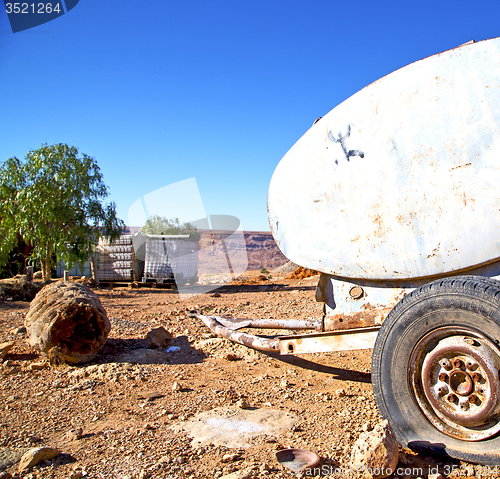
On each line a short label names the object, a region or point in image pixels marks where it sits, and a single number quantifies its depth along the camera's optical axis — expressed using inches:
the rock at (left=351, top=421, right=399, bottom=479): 75.1
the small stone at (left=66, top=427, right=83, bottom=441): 101.9
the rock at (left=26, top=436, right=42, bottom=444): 101.0
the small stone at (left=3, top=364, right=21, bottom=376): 154.3
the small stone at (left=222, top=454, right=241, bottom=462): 86.5
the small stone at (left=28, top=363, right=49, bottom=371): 159.6
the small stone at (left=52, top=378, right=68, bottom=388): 141.9
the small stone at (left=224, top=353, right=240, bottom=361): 174.4
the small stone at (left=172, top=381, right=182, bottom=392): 135.1
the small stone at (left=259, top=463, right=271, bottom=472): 80.9
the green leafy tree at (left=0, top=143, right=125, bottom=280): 504.1
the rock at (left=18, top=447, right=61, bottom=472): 85.0
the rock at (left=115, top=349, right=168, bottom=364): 170.4
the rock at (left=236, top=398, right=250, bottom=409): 119.3
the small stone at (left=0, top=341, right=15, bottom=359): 171.4
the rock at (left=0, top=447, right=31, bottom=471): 88.4
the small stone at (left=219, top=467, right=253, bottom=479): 77.7
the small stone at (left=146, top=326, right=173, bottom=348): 191.9
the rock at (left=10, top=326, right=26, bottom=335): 219.1
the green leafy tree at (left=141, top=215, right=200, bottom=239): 1218.0
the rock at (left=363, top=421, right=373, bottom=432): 92.4
